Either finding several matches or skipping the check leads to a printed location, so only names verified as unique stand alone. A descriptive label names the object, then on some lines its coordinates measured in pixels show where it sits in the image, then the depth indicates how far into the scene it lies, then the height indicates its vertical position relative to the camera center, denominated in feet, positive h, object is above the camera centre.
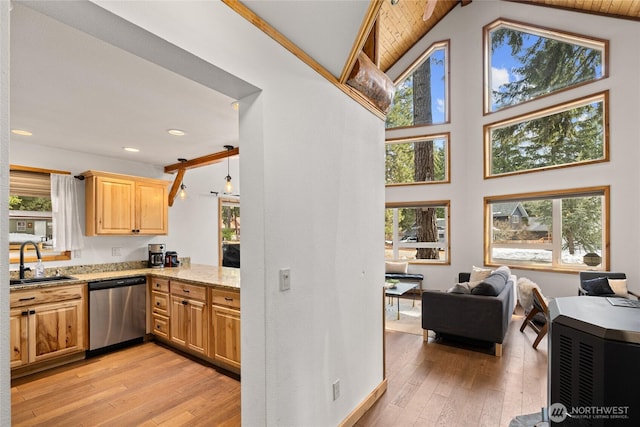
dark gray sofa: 10.99 -4.03
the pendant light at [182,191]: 13.64 +0.91
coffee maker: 14.02 -2.08
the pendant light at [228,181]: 12.23 +1.22
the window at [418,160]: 21.77 +3.76
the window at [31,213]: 11.16 -0.05
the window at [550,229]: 16.24 -1.17
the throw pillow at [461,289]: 12.14 -3.20
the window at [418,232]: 21.68 -1.60
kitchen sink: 10.42 -2.41
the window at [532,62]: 16.55 +8.75
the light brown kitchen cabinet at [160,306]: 11.66 -3.76
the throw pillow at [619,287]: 13.56 -3.52
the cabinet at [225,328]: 9.22 -3.67
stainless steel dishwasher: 11.07 -3.88
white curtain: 11.86 -0.09
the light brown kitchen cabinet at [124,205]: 12.31 +0.29
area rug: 14.17 -5.58
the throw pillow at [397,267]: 21.45 -4.05
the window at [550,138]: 16.21 +4.18
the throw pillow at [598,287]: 13.58 -3.54
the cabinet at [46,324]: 9.43 -3.69
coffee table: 14.70 -4.07
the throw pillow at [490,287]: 11.49 -3.00
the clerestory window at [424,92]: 22.07 +8.88
